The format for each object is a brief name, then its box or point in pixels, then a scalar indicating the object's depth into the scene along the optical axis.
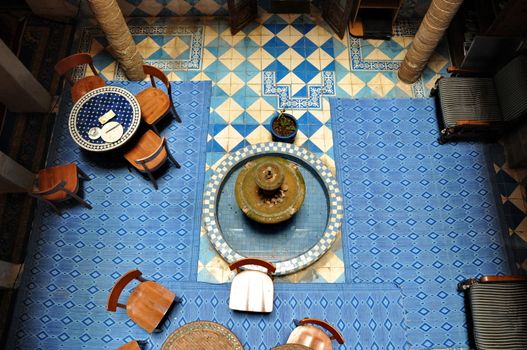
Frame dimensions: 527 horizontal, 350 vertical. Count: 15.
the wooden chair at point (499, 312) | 4.71
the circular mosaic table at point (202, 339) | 4.43
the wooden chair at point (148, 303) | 4.81
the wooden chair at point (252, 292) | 4.84
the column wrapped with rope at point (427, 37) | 5.63
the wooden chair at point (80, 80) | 5.77
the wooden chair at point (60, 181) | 5.43
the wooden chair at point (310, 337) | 4.64
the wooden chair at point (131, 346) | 4.70
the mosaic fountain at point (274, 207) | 5.18
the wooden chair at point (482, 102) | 5.64
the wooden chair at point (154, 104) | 5.96
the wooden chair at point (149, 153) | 5.52
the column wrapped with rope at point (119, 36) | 5.73
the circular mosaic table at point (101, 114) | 5.55
